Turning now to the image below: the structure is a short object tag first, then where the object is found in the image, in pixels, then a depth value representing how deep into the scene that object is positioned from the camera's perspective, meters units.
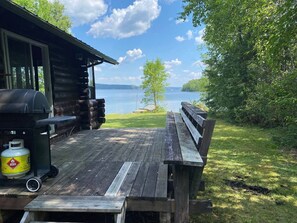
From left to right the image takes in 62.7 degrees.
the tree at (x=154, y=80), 24.47
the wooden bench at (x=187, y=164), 2.26
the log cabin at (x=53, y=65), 3.97
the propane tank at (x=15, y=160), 2.63
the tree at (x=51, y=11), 17.58
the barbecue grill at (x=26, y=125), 2.62
